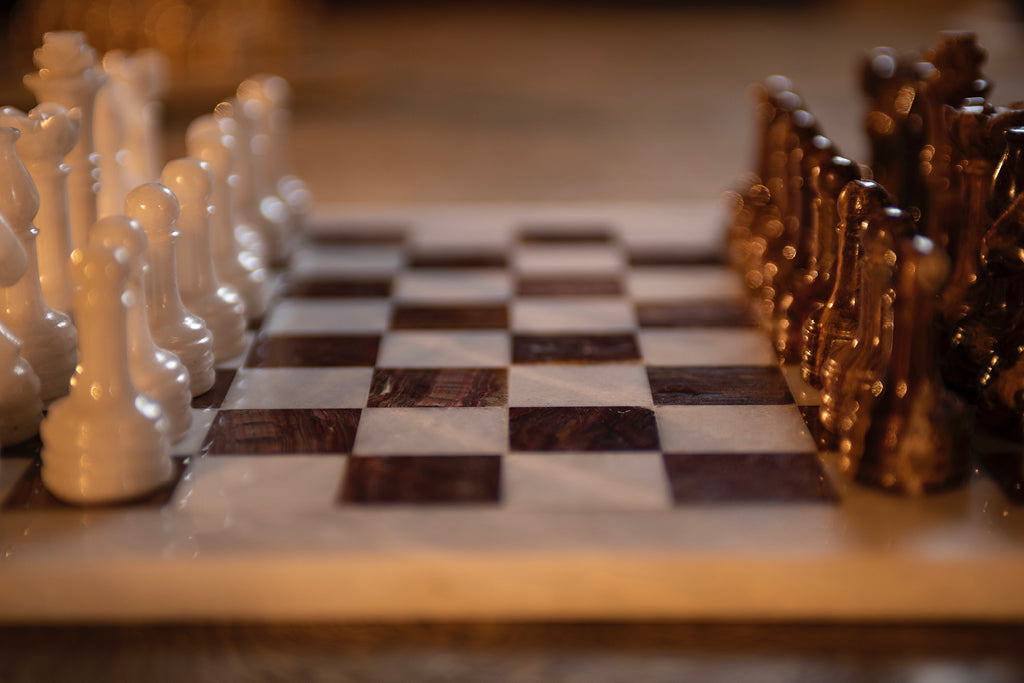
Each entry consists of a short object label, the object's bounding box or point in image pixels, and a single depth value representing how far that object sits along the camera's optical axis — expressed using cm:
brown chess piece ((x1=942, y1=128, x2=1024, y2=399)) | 45
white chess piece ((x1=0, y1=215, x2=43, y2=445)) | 44
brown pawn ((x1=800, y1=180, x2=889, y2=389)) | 45
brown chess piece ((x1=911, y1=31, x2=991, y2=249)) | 50
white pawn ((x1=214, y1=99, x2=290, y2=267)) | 59
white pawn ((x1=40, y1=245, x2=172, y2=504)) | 42
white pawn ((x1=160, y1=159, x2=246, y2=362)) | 49
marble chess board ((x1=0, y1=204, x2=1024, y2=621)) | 40
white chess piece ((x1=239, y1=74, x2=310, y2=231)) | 63
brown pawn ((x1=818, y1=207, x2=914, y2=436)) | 42
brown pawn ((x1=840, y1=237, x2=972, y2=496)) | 41
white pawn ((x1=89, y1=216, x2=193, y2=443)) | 44
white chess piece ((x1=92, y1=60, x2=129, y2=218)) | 54
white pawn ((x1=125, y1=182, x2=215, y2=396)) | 46
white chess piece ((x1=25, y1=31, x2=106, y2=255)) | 50
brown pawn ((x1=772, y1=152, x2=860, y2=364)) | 48
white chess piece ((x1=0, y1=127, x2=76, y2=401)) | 46
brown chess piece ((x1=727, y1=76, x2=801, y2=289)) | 56
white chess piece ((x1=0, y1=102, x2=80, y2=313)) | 47
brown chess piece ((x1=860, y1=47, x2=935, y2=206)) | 54
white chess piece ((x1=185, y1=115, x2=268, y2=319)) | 53
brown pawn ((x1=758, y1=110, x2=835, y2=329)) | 51
